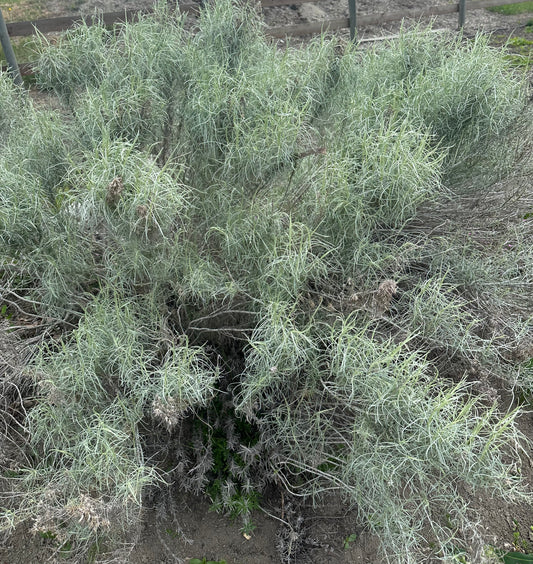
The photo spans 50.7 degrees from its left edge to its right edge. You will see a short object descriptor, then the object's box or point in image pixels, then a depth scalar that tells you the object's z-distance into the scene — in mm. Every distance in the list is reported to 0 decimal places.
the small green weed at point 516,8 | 8555
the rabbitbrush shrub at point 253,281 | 2104
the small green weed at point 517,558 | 2393
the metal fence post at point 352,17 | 6930
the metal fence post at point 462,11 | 7625
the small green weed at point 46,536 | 2436
